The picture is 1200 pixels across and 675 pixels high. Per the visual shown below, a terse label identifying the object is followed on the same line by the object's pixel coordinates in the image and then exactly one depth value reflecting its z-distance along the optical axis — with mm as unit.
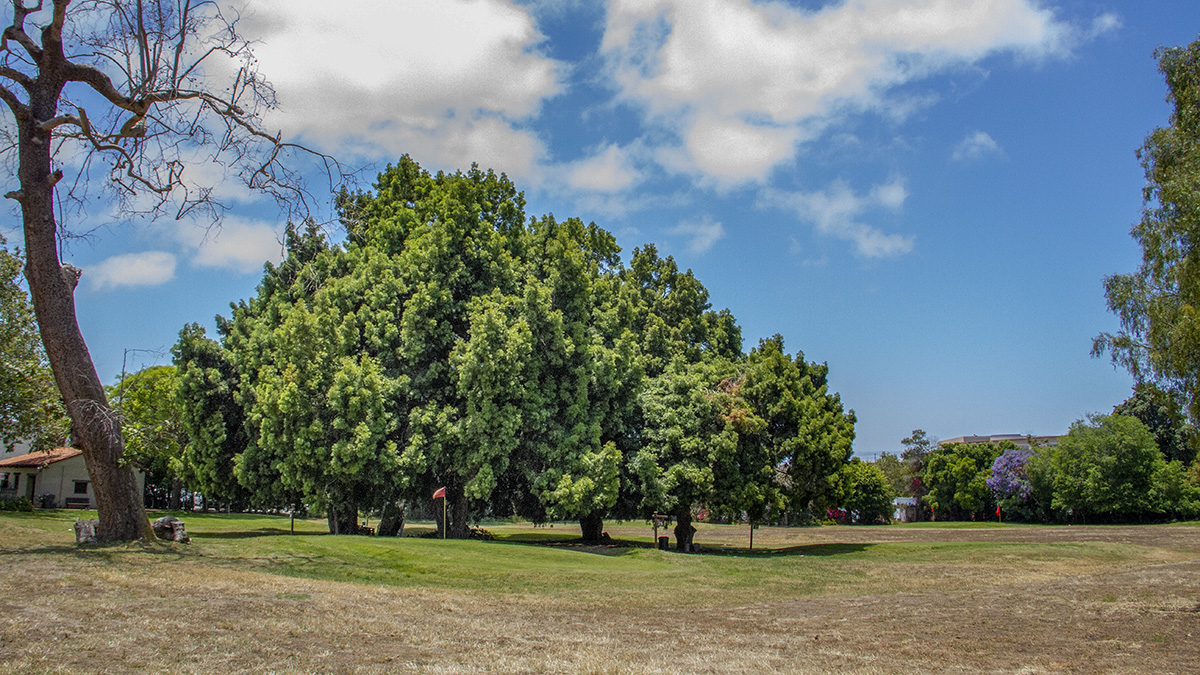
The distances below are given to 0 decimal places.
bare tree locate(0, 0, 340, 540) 16656
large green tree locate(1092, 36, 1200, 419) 17922
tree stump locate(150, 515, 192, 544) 18578
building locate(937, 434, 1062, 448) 110438
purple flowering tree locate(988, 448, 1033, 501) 77438
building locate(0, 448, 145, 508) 47031
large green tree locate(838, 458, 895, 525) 80562
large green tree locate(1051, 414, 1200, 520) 65250
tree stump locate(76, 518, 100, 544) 16886
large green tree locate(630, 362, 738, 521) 32625
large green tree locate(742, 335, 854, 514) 33750
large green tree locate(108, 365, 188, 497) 40531
